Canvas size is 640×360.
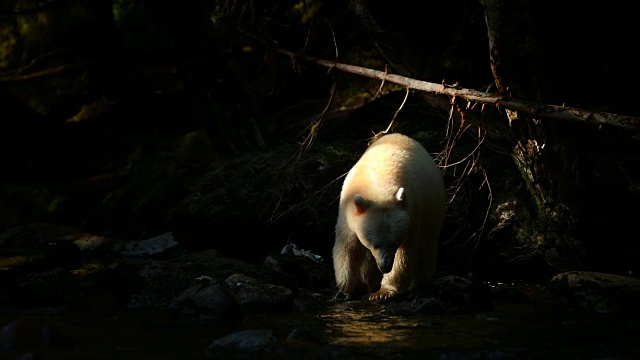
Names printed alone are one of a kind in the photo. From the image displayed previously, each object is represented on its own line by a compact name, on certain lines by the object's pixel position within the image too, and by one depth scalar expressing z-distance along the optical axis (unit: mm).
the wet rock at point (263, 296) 15170
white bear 15352
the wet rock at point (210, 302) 14180
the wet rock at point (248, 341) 11258
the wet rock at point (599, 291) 14469
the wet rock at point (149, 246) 25383
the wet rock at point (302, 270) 19031
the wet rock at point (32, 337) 11281
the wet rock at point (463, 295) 14820
